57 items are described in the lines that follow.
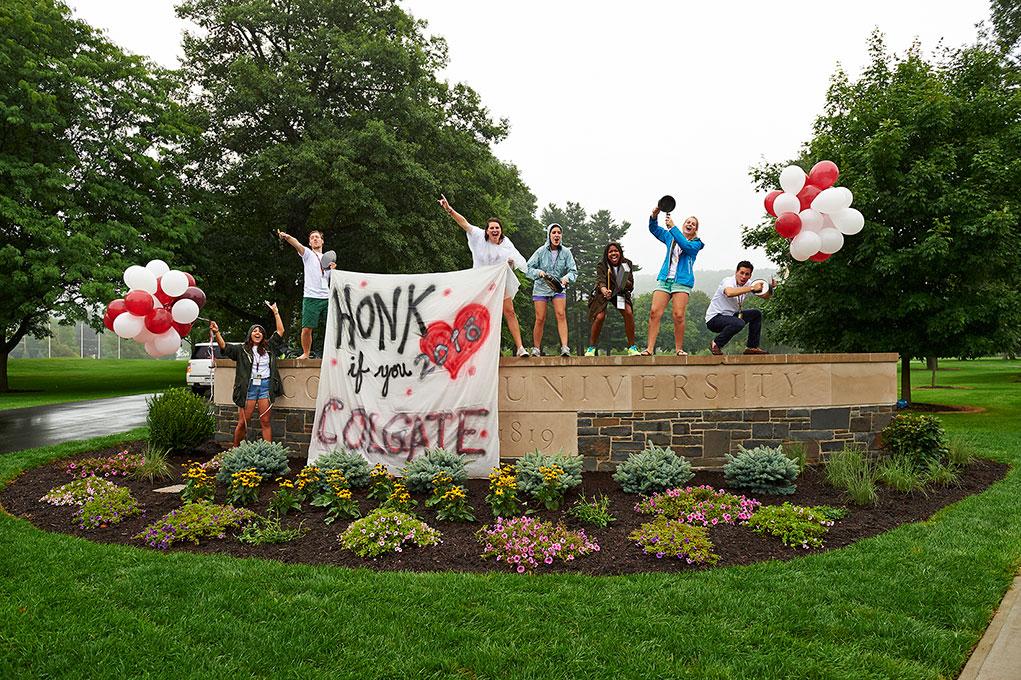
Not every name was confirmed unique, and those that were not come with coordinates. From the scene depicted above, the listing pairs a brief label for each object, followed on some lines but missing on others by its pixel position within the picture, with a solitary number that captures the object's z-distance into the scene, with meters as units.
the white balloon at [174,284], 8.84
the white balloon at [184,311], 8.87
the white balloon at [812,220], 7.99
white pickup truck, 20.77
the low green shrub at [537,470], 6.78
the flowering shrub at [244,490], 6.83
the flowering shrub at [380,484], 6.83
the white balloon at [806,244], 7.92
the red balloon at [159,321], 8.79
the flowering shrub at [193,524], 5.79
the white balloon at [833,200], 7.82
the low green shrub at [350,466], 7.43
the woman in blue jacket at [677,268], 8.10
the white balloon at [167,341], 9.01
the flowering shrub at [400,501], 6.35
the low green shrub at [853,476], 6.77
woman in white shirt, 8.38
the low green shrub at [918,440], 8.30
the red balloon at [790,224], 7.94
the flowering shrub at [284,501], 6.54
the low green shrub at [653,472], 7.02
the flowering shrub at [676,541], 5.20
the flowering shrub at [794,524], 5.57
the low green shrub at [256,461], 7.64
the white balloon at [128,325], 8.57
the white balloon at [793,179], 8.16
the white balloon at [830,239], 7.96
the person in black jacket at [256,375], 8.91
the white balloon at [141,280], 8.78
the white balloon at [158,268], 9.02
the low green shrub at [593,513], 6.11
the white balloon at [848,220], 7.89
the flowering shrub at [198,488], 6.79
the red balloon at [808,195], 8.18
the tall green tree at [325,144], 20.78
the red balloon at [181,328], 9.09
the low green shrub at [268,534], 5.75
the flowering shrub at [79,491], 7.01
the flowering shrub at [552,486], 6.55
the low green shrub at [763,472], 7.08
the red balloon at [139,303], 8.62
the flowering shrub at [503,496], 6.24
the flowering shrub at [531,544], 5.23
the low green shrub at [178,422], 9.84
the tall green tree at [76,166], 18.88
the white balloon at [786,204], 7.97
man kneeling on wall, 8.28
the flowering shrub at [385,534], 5.43
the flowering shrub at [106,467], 8.59
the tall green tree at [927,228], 13.64
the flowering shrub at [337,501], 6.40
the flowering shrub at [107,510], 6.34
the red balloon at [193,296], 9.23
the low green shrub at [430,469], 7.03
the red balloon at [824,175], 8.10
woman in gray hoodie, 8.27
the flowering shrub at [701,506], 6.10
